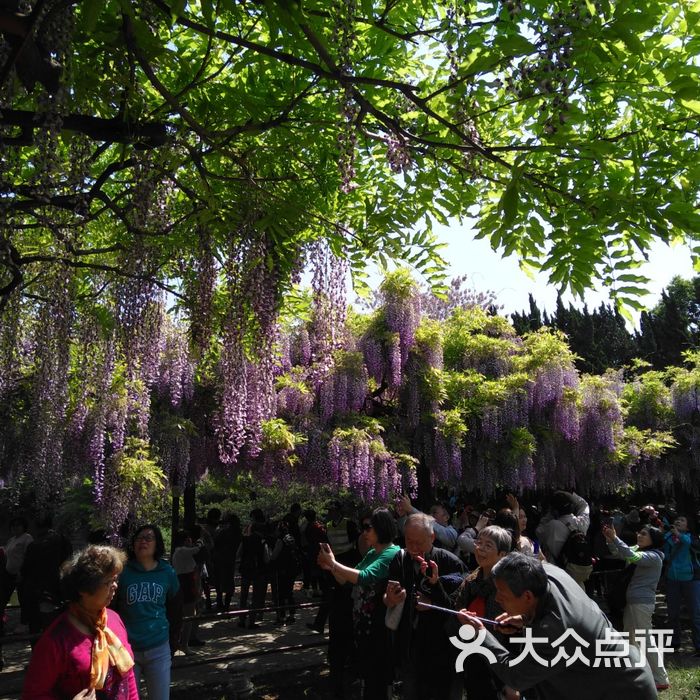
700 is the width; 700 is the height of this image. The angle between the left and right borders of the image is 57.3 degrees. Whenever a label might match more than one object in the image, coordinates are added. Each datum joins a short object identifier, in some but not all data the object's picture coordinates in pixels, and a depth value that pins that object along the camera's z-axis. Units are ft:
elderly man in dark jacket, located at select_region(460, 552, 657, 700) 8.48
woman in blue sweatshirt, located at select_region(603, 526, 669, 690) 21.16
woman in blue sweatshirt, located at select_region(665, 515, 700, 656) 26.84
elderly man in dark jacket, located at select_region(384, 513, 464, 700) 14.01
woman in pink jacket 9.18
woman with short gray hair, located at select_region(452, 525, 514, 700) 13.35
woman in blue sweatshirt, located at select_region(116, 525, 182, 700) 14.71
